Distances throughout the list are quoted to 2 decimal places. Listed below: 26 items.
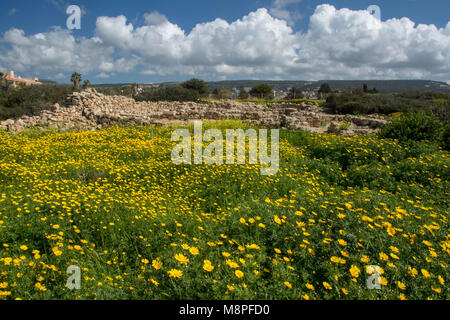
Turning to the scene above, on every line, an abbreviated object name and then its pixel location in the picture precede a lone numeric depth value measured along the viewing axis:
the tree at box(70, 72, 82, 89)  54.00
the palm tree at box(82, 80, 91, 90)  54.90
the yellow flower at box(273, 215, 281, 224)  3.23
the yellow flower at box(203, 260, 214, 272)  2.35
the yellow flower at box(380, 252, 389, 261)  2.59
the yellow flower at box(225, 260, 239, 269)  2.38
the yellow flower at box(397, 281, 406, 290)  2.29
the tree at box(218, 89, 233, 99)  52.43
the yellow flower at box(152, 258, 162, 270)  2.57
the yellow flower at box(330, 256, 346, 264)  2.58
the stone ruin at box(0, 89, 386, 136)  12.75
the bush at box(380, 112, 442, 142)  8.96
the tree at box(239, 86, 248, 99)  63.56
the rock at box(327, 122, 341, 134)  12.41
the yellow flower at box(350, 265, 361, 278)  2.37
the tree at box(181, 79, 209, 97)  39.03
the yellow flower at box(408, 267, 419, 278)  2.42
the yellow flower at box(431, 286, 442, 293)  2.19
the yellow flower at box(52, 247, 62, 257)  2.77
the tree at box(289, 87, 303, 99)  64.41
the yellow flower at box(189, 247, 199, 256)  2.64
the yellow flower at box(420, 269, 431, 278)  2.37
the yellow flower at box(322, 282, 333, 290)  2.32
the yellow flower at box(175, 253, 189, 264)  2.53
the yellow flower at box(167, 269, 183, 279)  2.36
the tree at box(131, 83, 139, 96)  57.53
